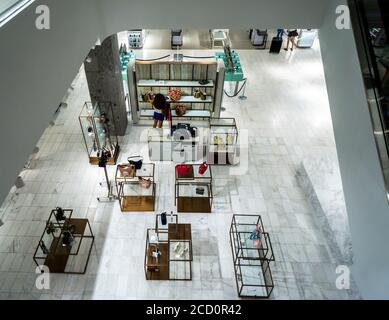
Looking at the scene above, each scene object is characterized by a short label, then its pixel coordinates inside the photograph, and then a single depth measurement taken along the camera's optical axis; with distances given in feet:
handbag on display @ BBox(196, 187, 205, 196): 30.40
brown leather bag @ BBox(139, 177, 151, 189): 30.76
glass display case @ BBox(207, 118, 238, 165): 33.37
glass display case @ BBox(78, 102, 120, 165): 31.65
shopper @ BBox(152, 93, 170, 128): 34.30
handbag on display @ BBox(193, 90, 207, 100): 38.01
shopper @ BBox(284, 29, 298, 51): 56.80
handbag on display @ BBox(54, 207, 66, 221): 25.00
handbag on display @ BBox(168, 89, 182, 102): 37.47
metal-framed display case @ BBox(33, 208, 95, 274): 24.34
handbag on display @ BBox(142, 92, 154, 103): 37.63
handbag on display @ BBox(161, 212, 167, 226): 26.66
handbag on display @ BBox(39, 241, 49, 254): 23.49
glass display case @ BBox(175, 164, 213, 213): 29.45
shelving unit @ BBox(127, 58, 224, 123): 36.47
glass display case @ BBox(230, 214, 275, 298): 23.58
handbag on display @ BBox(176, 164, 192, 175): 31.65
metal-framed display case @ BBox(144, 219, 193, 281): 24.16
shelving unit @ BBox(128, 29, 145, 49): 54.70
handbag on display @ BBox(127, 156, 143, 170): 31.76
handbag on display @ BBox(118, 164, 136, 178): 30.81
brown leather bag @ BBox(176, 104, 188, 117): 38.07
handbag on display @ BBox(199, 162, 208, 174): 31.37
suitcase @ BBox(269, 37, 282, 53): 55.98
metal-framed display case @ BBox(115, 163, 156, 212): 29.25
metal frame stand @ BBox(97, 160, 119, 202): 29.81
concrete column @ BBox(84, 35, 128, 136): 30.94
